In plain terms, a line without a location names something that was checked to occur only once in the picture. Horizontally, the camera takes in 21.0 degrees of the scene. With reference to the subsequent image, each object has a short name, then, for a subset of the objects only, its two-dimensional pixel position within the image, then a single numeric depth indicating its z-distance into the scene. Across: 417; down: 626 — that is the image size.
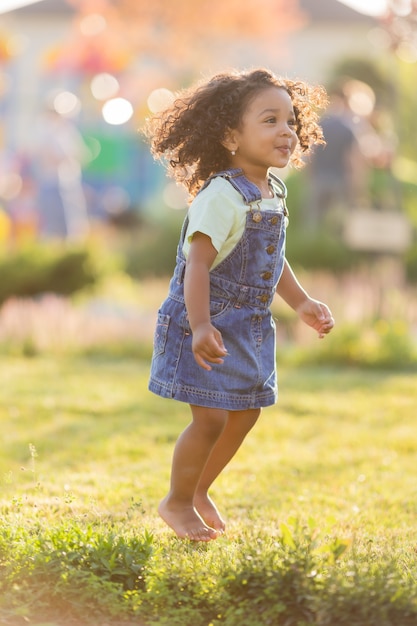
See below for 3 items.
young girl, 3.82
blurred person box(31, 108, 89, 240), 15.10
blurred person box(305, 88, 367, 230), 13.88
